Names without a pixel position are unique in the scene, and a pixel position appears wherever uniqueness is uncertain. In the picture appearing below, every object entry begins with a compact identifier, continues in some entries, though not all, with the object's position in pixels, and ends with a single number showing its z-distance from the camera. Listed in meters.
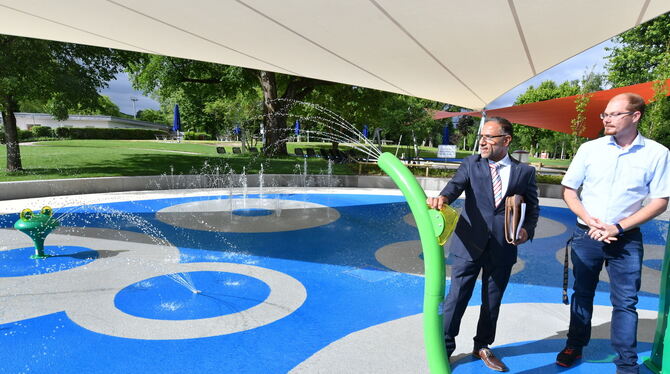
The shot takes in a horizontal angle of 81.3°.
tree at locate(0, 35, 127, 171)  12.09
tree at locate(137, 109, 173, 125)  92.38
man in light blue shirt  2.59
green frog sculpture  5.58
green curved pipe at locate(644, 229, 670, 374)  2.91
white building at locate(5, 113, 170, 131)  58.94
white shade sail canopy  3.26
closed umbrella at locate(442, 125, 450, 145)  28.72
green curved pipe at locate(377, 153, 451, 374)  2.21
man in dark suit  2.80
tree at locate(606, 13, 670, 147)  23.34
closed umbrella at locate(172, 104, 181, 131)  37.82
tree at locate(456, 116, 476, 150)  84.38
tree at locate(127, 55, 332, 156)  22.23
